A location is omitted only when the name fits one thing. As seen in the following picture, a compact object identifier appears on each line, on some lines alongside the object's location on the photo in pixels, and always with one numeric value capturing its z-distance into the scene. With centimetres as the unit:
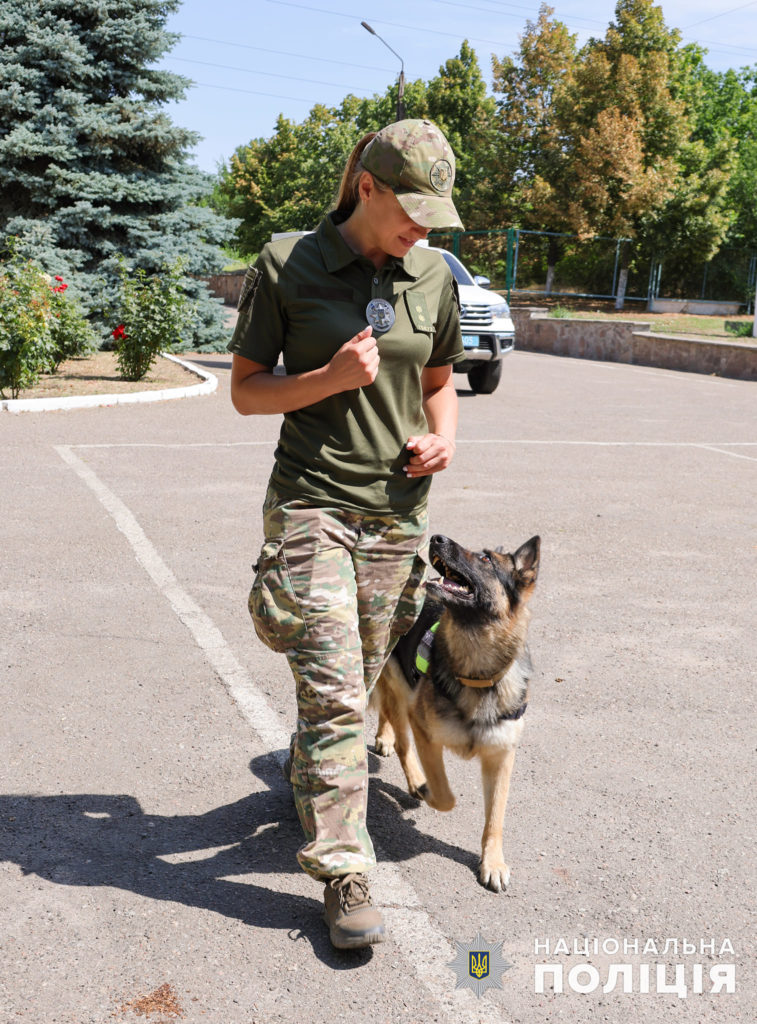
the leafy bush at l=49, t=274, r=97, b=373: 1527
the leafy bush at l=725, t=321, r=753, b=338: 2462
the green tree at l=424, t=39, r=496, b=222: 5506
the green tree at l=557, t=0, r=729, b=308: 3494
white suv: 1540
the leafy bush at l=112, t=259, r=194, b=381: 1515
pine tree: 1930
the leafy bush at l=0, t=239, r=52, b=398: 1277
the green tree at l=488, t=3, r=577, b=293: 4034
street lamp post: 2951
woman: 266
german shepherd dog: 320
